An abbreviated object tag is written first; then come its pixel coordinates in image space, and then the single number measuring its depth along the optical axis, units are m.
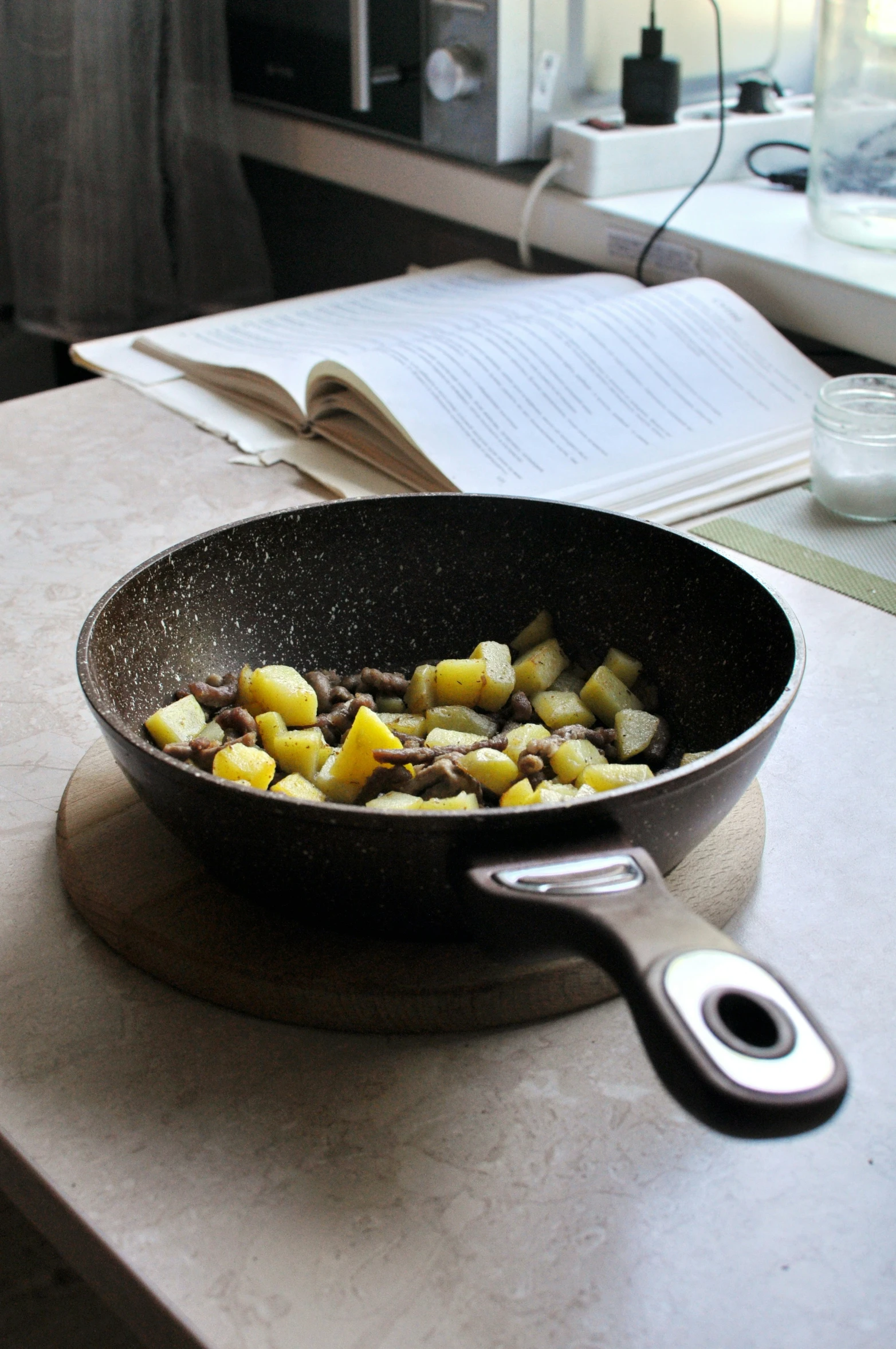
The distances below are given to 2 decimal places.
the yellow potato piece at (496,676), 0.73
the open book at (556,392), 1.07
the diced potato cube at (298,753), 0.66
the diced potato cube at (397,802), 0.58
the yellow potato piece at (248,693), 0.70
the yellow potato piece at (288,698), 0.69
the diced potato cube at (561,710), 0.71
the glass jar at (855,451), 1.01
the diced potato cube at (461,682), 0.73
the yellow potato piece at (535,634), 0.79
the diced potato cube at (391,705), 0.75
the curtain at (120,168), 1.70
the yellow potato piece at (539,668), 0.74
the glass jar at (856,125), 1.27
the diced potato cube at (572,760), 0.64
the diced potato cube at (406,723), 0.71
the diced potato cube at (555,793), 0.54
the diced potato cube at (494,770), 0.62
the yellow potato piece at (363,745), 0.63
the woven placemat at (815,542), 0.95
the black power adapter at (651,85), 1.48
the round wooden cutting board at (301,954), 0.54
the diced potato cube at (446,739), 0.68
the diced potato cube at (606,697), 0.72
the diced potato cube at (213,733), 0.67
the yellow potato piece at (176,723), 0.66
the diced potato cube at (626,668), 0.75
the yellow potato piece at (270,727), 0.67
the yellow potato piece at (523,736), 0.67
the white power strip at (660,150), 1.48
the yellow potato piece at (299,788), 0.62
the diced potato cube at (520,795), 0.59
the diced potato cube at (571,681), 0.75
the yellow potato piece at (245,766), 0.62
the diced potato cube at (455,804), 0.57
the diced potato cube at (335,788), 0.63
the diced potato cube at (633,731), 0.69
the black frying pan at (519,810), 0.39
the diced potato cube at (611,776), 0.62
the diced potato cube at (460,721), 0.71
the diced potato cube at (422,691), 0.74
